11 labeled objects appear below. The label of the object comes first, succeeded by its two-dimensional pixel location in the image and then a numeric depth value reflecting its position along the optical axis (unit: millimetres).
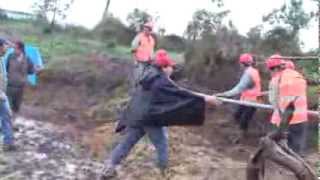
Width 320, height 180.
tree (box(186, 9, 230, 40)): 14002
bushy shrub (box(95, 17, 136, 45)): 19549
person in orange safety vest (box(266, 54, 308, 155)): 5804
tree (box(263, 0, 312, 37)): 12756
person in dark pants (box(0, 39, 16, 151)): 7942
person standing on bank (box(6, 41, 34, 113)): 9579
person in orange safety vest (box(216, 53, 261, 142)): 9109
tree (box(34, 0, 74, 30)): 19293
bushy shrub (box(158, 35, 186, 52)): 17269
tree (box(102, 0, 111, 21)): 19946
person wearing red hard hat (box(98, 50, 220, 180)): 6873
